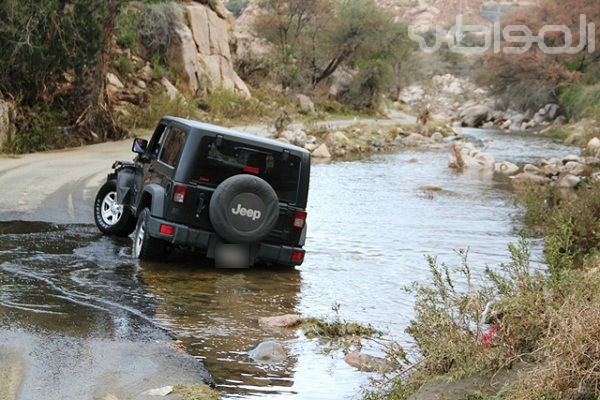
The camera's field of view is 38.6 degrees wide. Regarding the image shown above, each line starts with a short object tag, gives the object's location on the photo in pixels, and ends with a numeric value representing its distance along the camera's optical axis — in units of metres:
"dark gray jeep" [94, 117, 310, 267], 9.82
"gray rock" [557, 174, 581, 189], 24.06
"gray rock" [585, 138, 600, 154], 32.34
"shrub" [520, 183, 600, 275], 12.89
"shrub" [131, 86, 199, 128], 30.11
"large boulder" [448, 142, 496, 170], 31.09
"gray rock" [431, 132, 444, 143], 44.56
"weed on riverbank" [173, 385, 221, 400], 5.73
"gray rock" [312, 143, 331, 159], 31.69
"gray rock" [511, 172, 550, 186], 25.51
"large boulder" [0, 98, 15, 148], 21.53
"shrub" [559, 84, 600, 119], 48.81
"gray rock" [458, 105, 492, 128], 66.56
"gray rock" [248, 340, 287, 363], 7.06
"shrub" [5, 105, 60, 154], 22.12
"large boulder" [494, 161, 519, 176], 29.24
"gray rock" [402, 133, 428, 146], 41.87
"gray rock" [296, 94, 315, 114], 50.56
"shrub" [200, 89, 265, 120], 37.81
